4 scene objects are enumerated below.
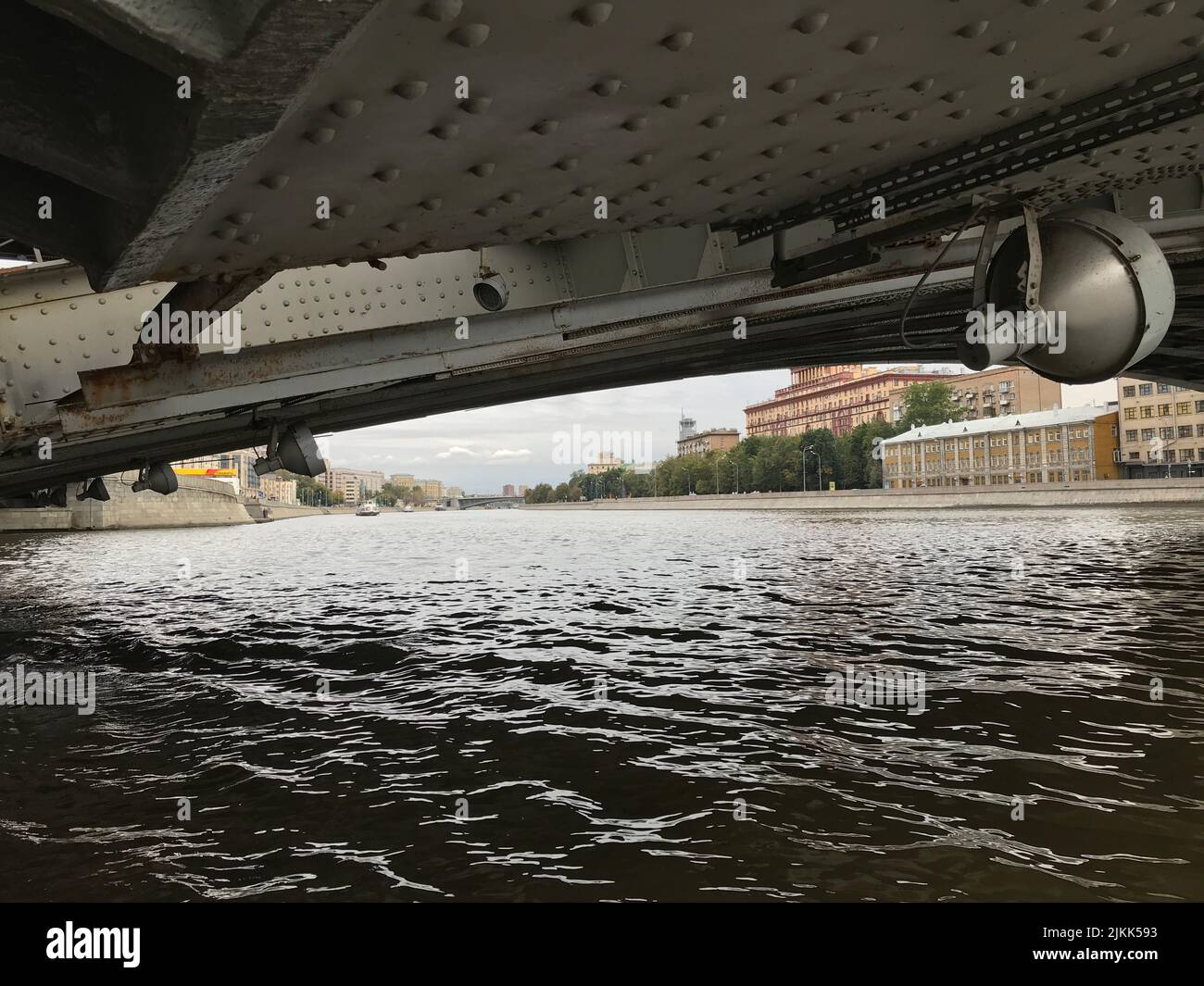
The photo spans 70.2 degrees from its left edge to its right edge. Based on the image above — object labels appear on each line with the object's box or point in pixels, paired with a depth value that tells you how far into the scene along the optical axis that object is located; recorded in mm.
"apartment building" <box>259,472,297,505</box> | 166875
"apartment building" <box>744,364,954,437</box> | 147500
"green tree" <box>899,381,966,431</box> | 115125
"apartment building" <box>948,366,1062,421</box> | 116062
